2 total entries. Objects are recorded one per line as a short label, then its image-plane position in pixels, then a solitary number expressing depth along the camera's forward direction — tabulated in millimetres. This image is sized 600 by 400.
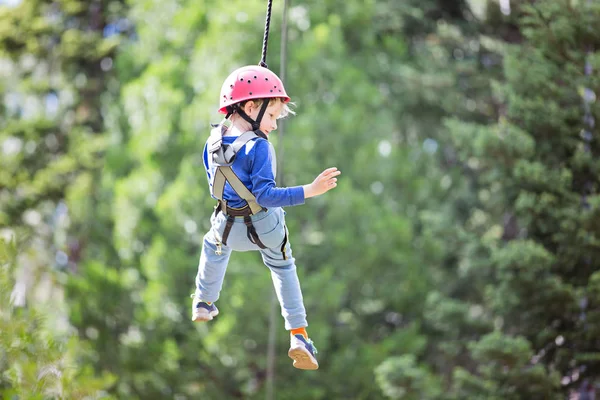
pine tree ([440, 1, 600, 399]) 20984
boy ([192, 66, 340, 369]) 6262
